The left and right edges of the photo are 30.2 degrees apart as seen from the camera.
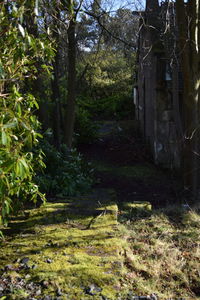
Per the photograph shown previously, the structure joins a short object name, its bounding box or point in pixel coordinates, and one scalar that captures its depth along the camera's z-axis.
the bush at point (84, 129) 15.14
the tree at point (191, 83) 6.57
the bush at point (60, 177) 5.97
